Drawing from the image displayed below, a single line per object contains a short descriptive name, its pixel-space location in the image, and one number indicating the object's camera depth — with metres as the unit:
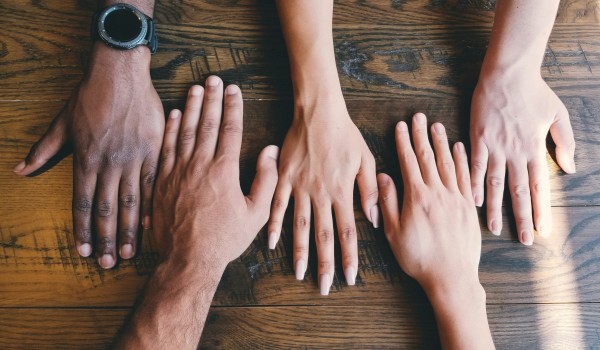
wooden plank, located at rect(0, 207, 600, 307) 1.00
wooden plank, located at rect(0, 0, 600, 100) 1.09
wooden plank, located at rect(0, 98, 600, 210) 1.04
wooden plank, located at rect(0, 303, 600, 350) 0.99
